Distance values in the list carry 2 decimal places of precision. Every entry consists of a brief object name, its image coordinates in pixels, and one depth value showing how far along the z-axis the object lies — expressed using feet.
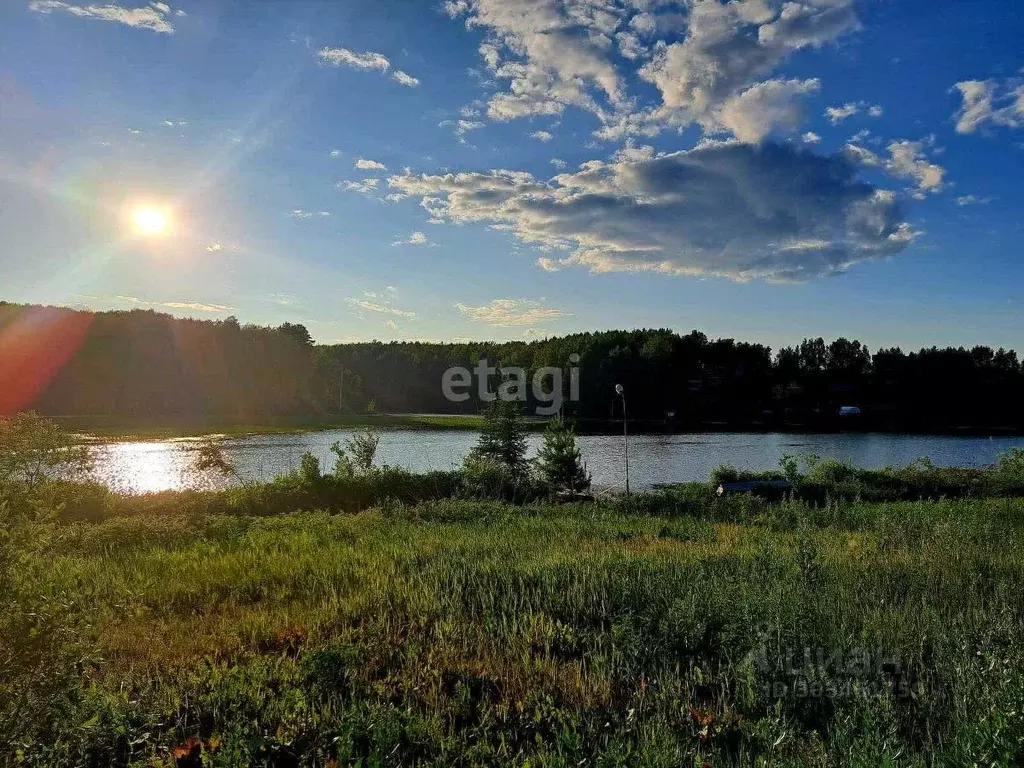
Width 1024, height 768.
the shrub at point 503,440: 105.19
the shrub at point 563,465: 91.61
